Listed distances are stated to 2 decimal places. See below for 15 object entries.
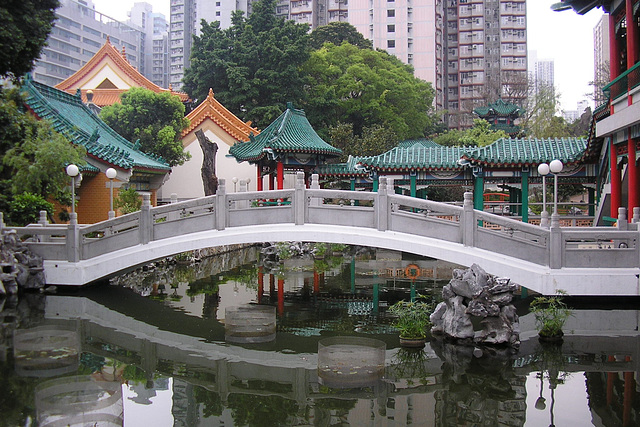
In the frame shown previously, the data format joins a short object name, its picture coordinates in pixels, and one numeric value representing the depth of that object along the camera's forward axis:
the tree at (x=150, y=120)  27.17
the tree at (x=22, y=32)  11.05
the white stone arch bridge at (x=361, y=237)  11.01
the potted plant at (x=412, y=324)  9.69
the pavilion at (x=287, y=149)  21.52
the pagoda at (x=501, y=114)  41.12
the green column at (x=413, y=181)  20.29
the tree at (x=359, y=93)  36.69
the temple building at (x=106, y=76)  34.66
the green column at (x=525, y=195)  17.59
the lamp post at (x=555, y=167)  12.30
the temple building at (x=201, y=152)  30.48
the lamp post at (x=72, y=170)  13.59
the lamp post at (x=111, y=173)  15.88
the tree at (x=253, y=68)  34.72
